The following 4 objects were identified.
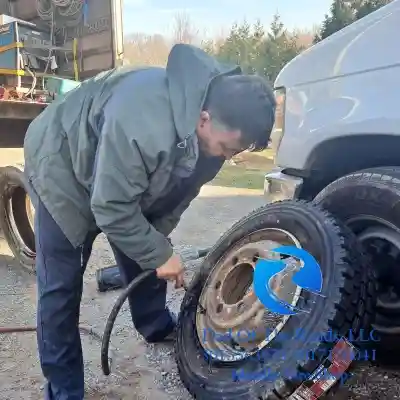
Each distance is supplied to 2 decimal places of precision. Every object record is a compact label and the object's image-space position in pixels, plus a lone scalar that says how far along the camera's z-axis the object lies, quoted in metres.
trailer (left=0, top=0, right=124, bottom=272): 3.97
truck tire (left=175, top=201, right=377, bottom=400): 1.75
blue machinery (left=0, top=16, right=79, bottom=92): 5.32
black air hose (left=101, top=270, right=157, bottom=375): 2.13
